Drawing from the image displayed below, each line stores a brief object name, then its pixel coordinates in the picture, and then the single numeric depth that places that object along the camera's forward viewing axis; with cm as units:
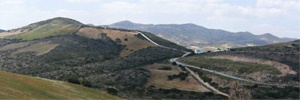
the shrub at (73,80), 6511
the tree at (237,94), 4241
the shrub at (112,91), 6912
